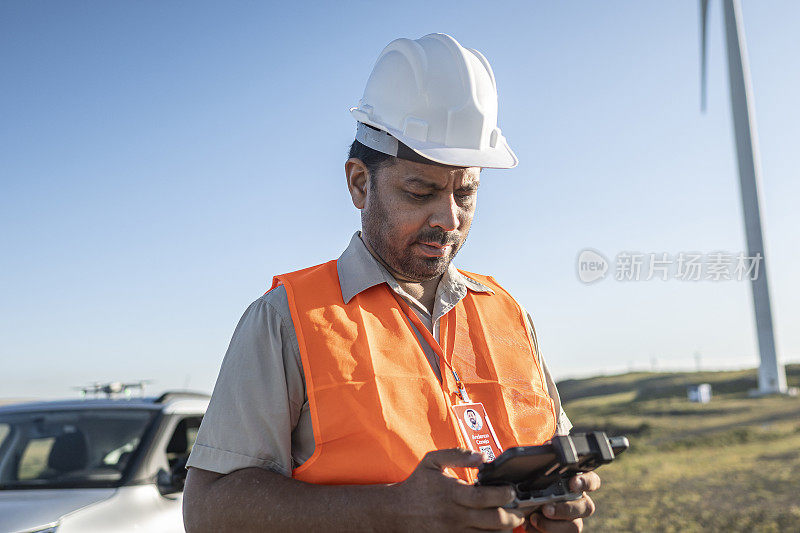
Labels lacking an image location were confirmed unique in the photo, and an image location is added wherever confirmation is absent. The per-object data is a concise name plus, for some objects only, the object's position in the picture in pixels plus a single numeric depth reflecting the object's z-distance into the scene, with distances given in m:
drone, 5.61
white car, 3.79
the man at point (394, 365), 1.48
